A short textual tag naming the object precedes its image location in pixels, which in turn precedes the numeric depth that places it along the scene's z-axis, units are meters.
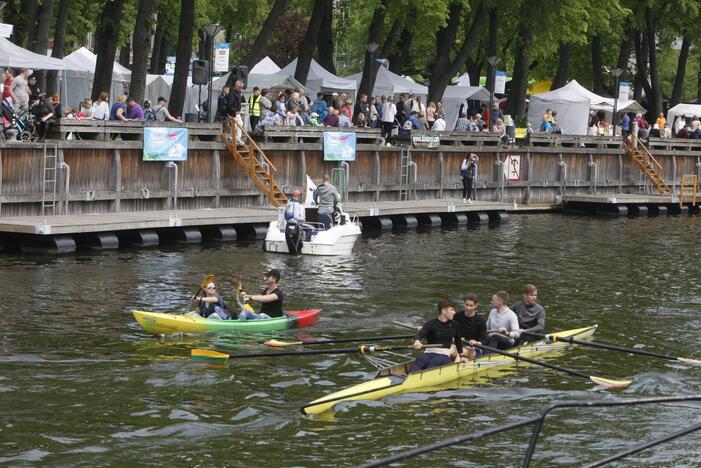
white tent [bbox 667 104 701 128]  68.38
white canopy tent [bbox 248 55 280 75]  57.12
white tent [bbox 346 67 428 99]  55.38
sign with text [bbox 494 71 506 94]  57.61
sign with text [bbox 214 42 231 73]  48.06
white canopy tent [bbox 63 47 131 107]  52.25
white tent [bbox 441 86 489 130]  60.47
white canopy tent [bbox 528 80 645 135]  59.25
